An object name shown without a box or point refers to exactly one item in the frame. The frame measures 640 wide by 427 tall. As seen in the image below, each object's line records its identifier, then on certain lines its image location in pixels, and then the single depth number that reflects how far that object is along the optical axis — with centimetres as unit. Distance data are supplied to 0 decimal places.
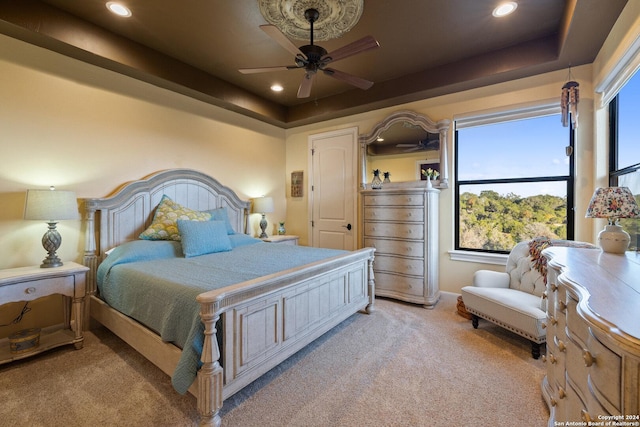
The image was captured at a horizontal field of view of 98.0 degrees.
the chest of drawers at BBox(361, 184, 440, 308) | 330
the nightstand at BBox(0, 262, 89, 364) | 206
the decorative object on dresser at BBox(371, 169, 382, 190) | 398
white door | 435
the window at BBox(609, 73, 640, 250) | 201
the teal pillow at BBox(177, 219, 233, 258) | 281
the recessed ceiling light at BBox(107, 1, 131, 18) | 234
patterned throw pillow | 298
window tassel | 265
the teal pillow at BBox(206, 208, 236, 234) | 360
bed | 153
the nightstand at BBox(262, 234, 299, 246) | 417
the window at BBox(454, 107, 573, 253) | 302
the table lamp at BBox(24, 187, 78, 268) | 223
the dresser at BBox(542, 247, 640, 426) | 68
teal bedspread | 157
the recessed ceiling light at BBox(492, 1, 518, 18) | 230
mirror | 358
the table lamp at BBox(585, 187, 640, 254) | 162
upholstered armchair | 222
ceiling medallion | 215
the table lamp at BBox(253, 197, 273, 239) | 426
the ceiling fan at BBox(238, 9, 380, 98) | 197
